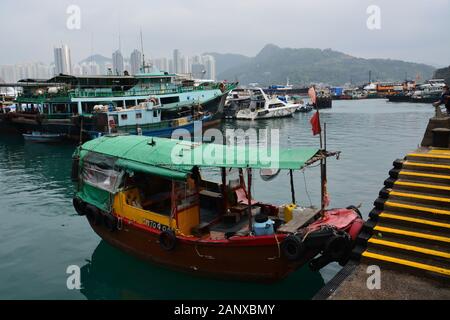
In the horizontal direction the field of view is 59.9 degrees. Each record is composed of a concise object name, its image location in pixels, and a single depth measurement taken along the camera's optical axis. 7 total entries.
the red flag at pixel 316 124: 9.42
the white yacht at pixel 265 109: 54.72
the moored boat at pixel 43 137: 34.88
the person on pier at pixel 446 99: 12.89
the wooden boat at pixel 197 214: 8.71
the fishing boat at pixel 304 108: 64.49
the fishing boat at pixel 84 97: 35.09
